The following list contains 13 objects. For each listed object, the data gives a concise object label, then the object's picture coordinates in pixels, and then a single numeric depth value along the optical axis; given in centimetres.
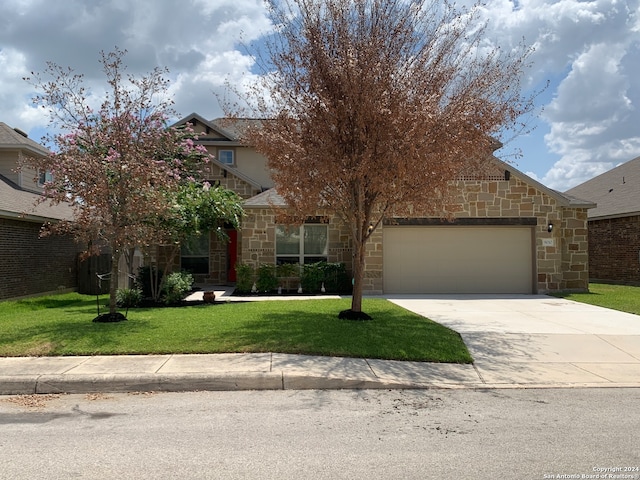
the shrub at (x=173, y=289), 1400
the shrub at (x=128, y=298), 1342
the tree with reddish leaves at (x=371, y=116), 929
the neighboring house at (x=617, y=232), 2023
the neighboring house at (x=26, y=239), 1438
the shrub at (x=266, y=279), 1638
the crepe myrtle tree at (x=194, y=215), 1292
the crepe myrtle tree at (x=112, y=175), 976
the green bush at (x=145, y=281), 1515
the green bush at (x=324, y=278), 1647
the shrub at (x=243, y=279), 1644
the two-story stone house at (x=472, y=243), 1683
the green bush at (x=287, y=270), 1659
